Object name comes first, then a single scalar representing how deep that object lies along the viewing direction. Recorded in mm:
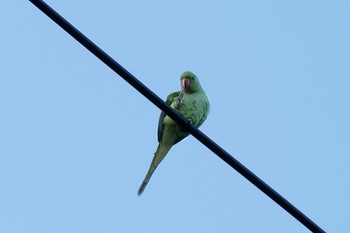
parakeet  14391
